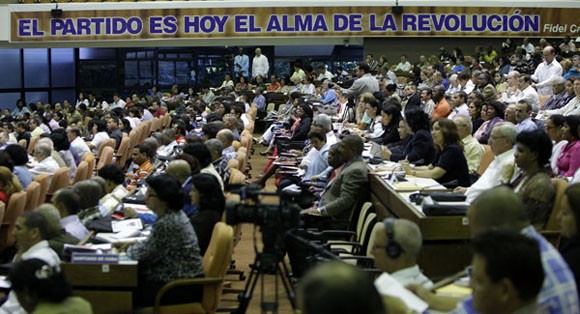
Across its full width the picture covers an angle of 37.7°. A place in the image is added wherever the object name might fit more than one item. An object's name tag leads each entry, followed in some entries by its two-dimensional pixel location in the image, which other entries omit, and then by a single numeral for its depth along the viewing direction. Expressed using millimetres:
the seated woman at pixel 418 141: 7492
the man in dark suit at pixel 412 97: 12020
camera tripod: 3771
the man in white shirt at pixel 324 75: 19767
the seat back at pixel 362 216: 5941
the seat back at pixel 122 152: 11672
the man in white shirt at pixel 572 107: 9703
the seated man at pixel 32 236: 4582
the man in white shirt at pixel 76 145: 10531
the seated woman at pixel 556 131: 6711
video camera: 3699
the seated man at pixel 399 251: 3471
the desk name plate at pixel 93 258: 4652
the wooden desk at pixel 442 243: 4898
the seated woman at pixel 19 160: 7902
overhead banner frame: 19766
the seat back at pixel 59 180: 8344
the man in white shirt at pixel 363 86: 13082
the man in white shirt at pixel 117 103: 20509
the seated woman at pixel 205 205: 5301
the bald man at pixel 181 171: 6105
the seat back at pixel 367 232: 5551
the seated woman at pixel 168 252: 4738
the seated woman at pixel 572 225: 3623
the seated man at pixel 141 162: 8383
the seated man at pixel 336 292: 1828
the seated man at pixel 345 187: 6352
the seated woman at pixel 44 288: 3447
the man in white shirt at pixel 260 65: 20844
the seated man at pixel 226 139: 8914
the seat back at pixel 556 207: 4789
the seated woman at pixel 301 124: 11289
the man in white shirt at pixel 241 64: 21375
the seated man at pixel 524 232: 2945
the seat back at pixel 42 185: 7844
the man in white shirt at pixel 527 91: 10828
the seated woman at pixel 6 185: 7031
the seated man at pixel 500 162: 5391
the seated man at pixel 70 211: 5387
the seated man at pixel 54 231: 4871
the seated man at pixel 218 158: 7559
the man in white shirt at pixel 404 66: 18875
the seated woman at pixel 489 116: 8750
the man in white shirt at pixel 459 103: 10531
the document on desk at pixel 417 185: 5828
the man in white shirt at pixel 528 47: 18148
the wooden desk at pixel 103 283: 4656
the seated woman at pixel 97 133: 11647
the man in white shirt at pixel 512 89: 11680
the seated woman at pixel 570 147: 6488
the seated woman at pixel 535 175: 4543
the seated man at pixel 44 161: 8695
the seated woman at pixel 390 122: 9125
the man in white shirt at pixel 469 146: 7198
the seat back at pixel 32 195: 7363
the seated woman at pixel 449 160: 6430
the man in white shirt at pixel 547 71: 12871
